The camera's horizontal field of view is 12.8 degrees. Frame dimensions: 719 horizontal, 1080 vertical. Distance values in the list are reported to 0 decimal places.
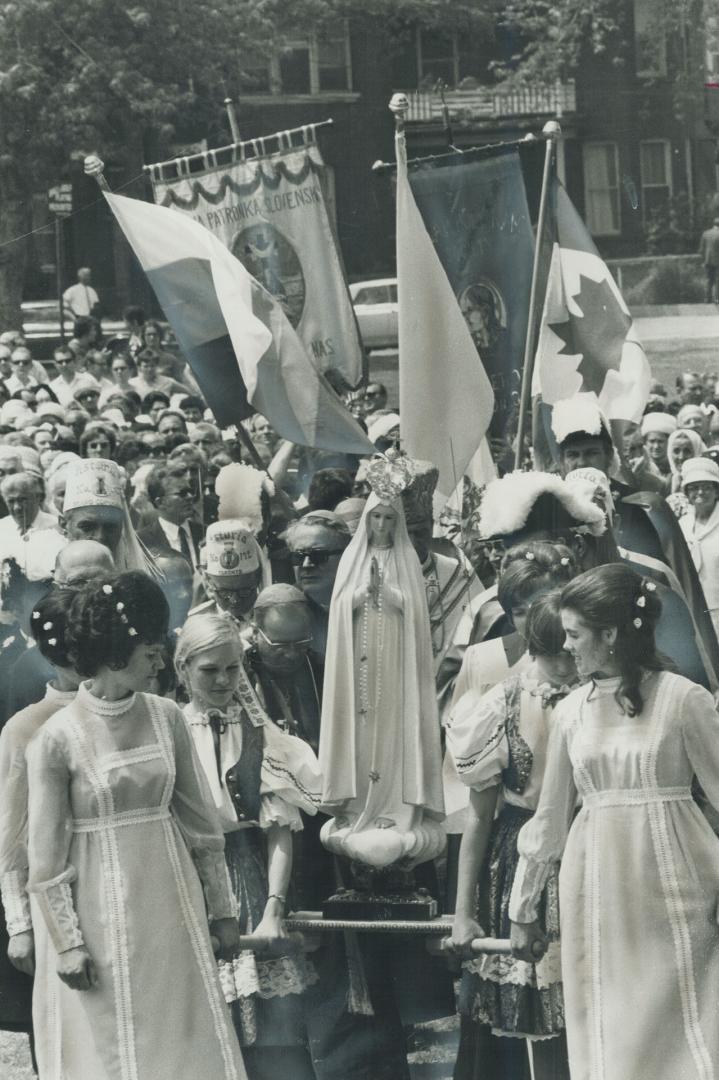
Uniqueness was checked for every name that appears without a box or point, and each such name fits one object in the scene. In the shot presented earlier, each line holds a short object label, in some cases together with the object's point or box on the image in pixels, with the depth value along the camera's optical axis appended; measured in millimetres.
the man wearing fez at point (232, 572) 10728
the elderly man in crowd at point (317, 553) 11664
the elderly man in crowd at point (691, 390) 28104
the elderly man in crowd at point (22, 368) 26694
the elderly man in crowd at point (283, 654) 10128
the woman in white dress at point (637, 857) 7474
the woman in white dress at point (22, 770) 8003
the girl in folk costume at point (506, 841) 8545
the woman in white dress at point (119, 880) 7621
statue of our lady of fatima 9392
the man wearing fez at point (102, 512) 10822
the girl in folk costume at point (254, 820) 9127
